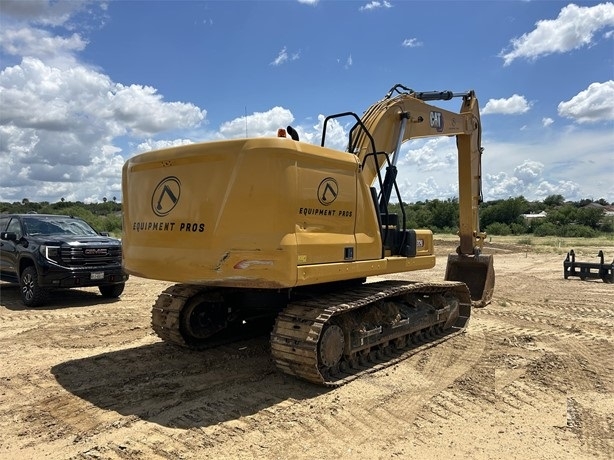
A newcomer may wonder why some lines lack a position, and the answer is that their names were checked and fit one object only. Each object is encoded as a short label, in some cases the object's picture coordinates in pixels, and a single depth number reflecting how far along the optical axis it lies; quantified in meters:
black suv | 9.55
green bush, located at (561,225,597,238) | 44.12
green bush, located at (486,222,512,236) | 48.81
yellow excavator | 4.67
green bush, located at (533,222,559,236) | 45.84
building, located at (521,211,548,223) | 54.81
